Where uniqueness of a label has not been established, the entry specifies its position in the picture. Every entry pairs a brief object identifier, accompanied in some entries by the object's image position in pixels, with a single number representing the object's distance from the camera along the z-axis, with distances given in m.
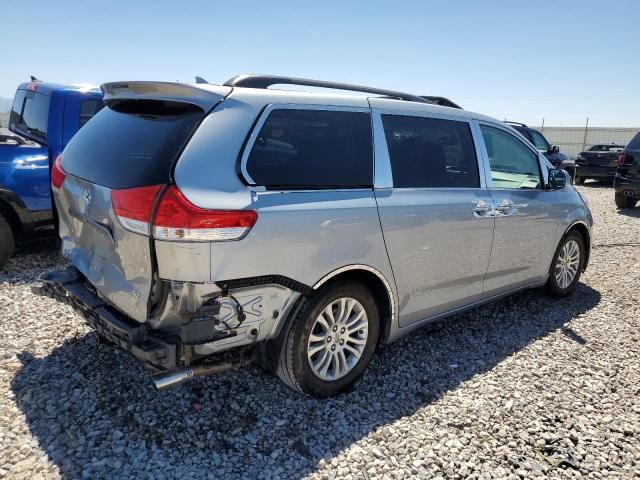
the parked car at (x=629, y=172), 10.77
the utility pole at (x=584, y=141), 29.99
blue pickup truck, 4.82
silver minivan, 2.33
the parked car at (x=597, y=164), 15.69
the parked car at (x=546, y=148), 12.66
